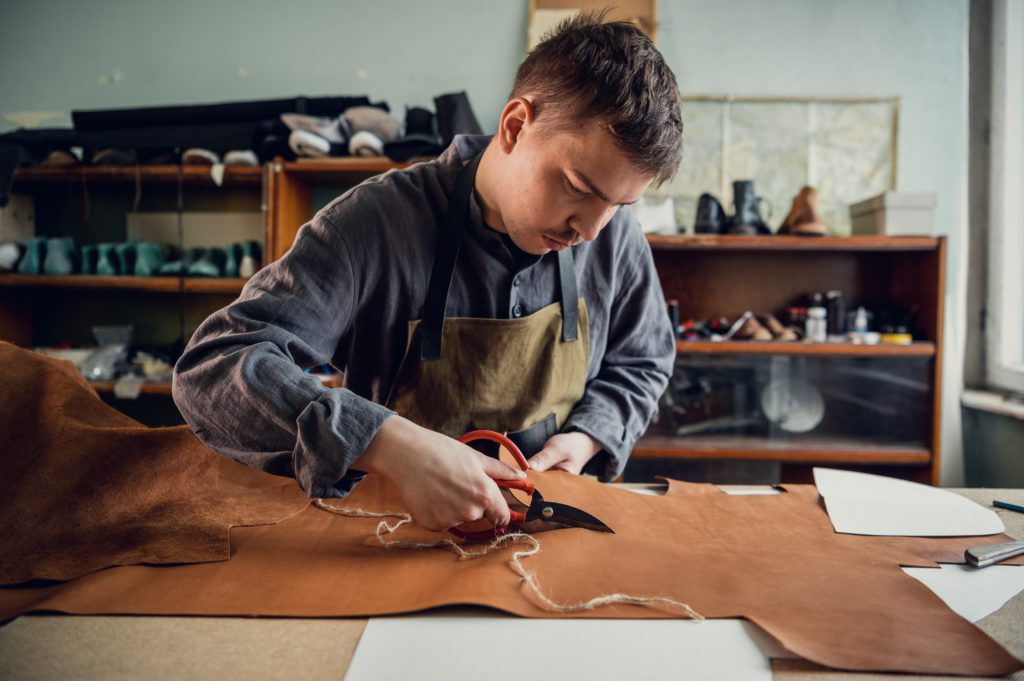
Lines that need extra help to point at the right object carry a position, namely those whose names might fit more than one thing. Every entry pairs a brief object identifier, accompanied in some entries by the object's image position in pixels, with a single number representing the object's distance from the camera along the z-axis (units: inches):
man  31.4
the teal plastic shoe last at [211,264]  107.2
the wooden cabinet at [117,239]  115.6
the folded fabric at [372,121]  102.6
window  105.2
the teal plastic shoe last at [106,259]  108.3
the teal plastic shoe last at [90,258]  109.7
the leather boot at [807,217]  101.0
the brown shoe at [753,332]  101.7
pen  40.7
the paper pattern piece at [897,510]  36.3
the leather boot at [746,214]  102.1
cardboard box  97.1
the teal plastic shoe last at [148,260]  109.0
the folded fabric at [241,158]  104.5
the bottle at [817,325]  102.4
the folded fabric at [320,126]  102.3
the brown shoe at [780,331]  102.7
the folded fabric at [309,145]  100.4
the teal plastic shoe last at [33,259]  108.6
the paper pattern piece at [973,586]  27.8
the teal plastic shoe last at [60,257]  108.7
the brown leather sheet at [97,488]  30.6
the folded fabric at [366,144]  101.1
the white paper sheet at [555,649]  22.6
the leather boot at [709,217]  102.6
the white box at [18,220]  114.2
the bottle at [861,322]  102.3
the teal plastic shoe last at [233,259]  108.8
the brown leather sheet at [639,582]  24.6
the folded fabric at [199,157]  104.9
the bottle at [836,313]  105.1
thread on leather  26.4
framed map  112.2
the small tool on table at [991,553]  31.8
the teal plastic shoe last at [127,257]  109.6
